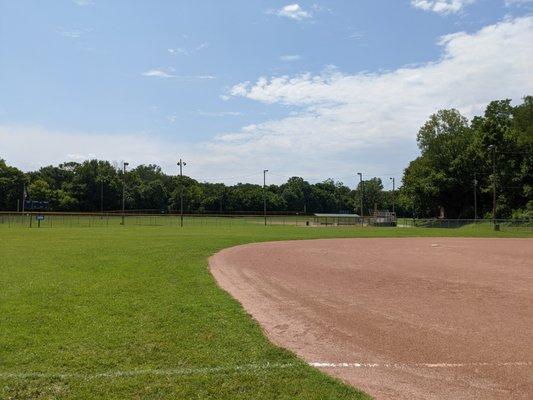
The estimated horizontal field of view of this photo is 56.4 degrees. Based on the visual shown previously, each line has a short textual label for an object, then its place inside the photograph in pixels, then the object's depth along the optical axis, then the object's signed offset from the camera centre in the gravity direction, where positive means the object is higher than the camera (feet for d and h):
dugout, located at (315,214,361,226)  284.61 -5.84
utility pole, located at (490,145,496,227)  212.15 +25.43
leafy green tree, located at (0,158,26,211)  401.08 +19.61
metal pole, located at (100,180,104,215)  425.28 +14.52
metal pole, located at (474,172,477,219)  261.44 +6.38
